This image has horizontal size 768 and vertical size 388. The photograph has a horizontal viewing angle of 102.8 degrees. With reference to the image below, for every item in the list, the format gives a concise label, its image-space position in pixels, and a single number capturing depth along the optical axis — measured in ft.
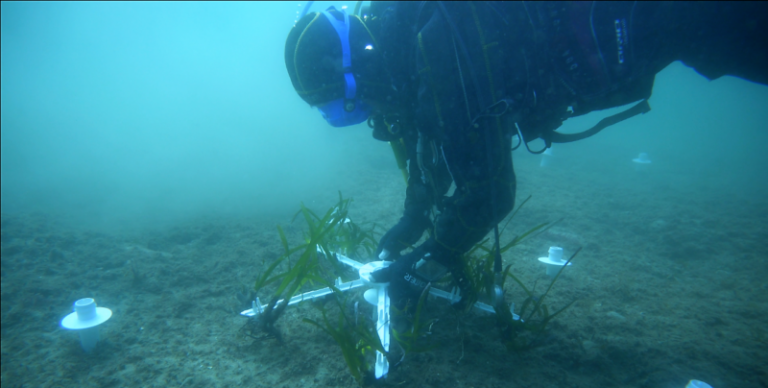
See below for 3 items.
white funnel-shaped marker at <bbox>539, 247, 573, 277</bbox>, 9.65
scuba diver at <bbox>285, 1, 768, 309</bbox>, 4.97
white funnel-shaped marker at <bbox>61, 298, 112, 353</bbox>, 6.95
